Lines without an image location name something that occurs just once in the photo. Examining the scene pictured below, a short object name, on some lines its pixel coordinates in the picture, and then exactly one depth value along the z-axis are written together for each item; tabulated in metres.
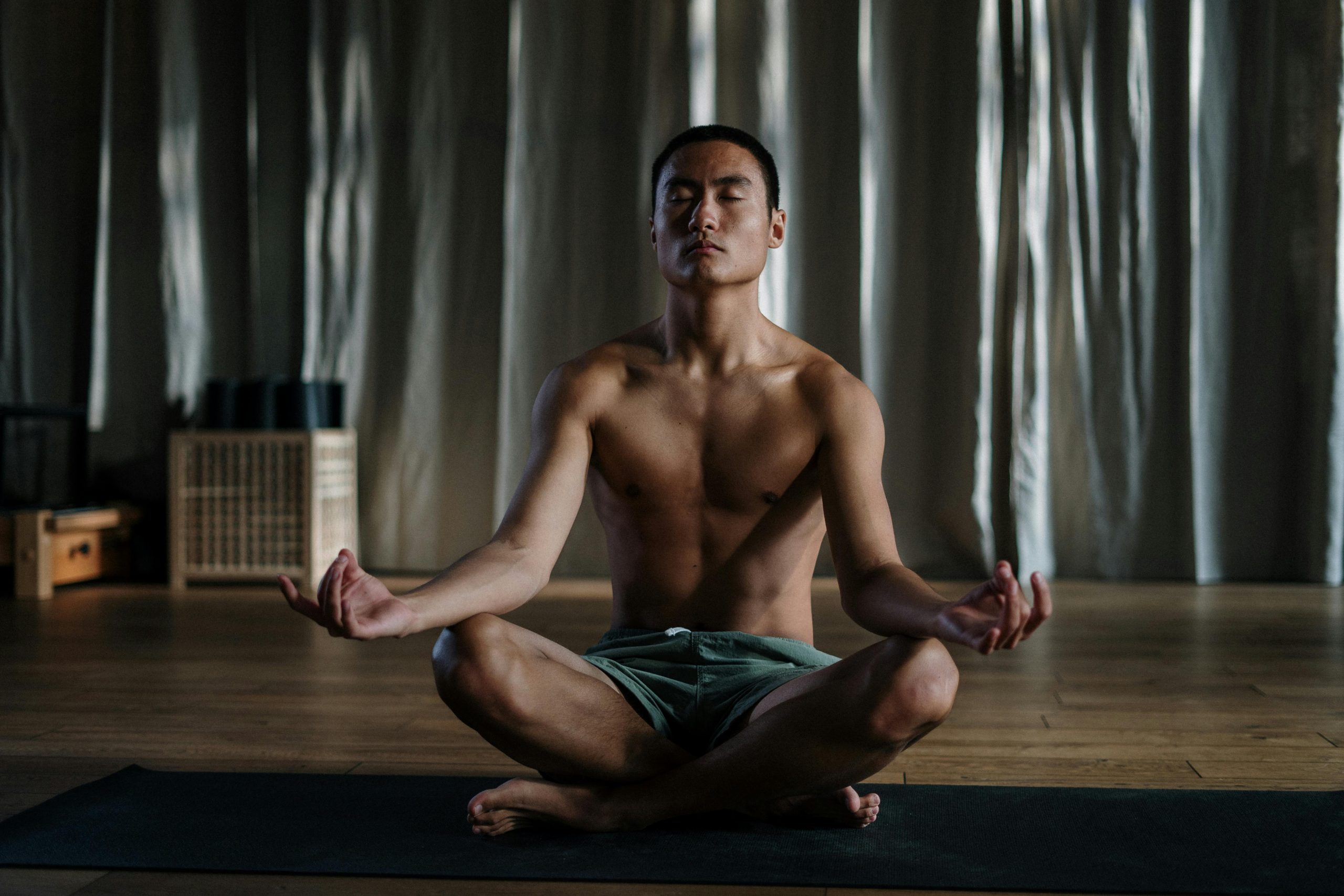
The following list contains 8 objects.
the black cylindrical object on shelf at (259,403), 3.67
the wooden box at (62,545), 3.46
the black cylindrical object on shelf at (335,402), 3.79
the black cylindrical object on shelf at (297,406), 3.65
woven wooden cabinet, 3.60
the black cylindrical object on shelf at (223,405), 3.73
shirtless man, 1.29
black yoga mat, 1.20
